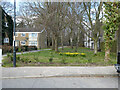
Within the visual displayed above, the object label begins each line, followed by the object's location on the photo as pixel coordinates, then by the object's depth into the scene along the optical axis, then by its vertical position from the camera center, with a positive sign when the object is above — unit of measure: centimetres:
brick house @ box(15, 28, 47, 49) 3453 +223
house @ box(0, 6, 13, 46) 2060 +344
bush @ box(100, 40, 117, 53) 1528 -60
